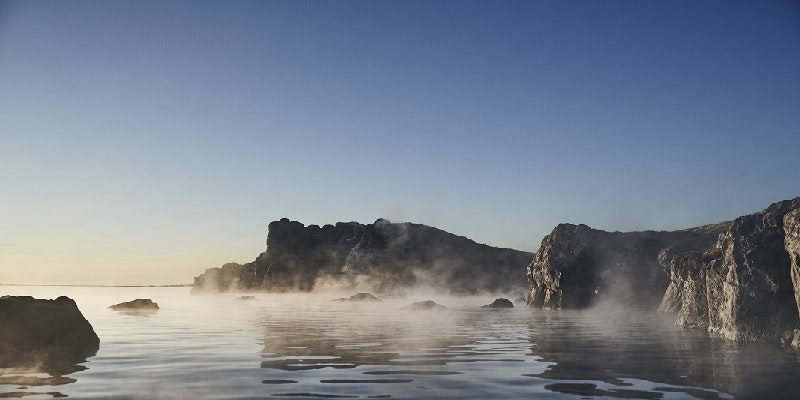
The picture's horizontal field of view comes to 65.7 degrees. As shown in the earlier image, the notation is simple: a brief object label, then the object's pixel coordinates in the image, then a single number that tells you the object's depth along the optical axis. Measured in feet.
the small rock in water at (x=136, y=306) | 177.89
